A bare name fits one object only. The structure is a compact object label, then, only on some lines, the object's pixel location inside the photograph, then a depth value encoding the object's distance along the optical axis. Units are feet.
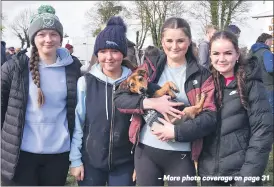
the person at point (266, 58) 18.76
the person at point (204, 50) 17.17
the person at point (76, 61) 9.11
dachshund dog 7.54
